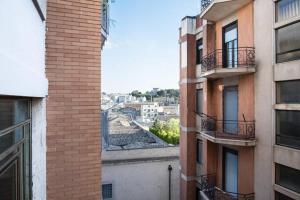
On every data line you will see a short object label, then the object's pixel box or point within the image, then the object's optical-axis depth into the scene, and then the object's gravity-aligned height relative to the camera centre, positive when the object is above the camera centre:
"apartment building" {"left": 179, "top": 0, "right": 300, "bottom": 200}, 8.40 -0.01
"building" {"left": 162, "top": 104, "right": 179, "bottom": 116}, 96.50 -3.43
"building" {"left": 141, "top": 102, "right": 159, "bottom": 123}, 102.91 -3.65
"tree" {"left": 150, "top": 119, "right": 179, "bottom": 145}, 31.12 -4.05
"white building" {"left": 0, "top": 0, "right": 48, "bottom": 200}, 2.42 +0.00
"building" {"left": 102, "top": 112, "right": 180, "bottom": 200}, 16.22 -4.46
